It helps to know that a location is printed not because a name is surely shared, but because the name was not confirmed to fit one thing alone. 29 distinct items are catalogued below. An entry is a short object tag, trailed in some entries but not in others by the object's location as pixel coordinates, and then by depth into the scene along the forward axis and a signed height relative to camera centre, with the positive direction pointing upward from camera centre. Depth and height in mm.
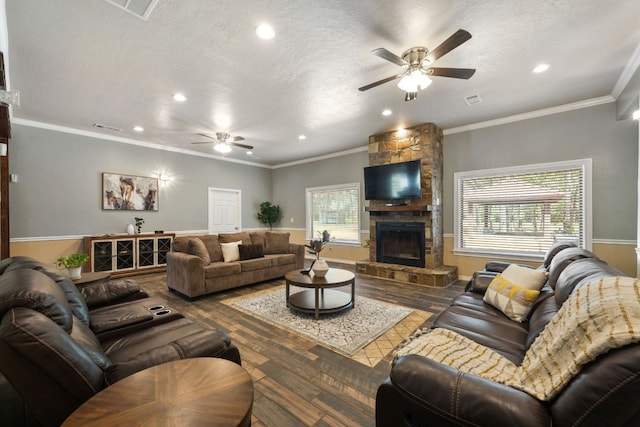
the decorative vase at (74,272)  2891 -629
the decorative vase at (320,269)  3412 -708
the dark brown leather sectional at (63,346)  995 -629
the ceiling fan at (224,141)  5068 +1449
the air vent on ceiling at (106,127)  4730 +1623
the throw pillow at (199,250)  4206 -563
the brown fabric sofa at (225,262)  3906 -808
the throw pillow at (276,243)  5426 -590
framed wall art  5352 +484
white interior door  7066 +128
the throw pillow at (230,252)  4637 -659
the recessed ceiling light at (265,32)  2289 +1631
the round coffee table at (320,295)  3127 -1123
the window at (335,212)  6656 +67
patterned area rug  2498 -1246
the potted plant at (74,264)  2838 -525
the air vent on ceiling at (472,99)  3682 +1637
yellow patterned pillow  2031 -683
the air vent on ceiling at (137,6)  2002 +1625
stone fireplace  4793 -131
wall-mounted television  4855 +645
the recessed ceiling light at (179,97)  3578 +1632
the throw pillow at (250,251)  4730 -669
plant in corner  8062 +50
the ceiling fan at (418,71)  2443 +1394
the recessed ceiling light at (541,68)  2893 +1630
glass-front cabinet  4949 -755
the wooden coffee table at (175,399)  883 -685
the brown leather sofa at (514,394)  753 -652
